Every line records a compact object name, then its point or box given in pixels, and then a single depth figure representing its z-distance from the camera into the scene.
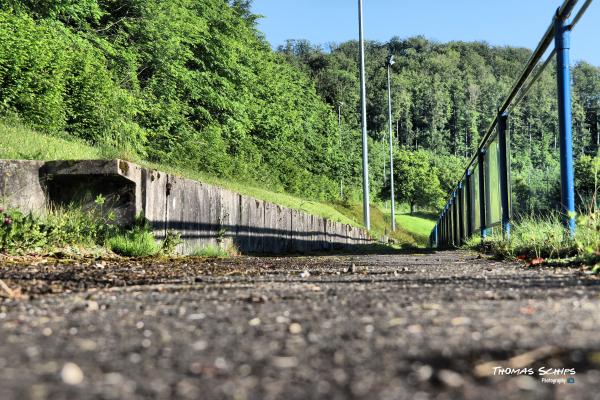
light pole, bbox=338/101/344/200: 45.28
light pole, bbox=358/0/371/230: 25.81
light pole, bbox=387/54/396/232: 37.04
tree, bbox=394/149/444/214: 78.00
